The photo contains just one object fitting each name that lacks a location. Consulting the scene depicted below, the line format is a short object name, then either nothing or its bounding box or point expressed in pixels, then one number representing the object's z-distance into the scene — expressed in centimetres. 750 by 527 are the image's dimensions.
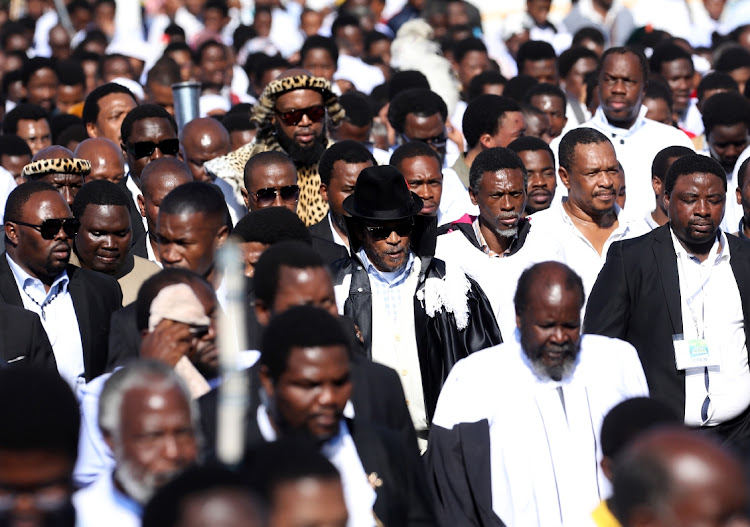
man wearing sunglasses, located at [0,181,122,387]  1495
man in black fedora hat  1421
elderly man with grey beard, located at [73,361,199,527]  876
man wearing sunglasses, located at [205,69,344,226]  1903
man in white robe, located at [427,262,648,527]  1166
